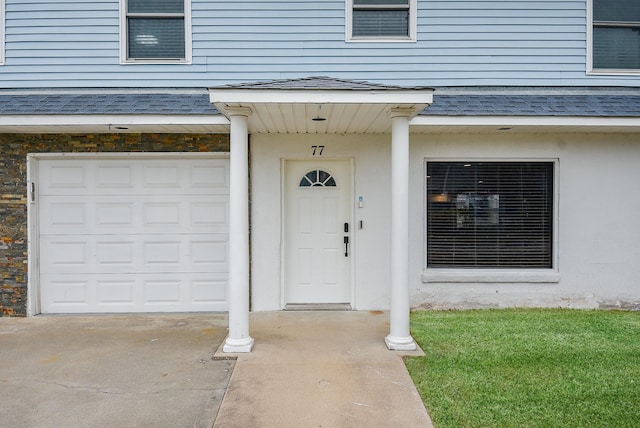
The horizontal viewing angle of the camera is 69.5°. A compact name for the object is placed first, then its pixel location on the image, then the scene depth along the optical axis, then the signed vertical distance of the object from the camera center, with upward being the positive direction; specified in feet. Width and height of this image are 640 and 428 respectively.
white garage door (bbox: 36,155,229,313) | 22.63 -1.18
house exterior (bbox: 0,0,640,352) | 22.45 +1.79
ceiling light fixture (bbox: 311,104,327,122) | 18.56 +3.76
